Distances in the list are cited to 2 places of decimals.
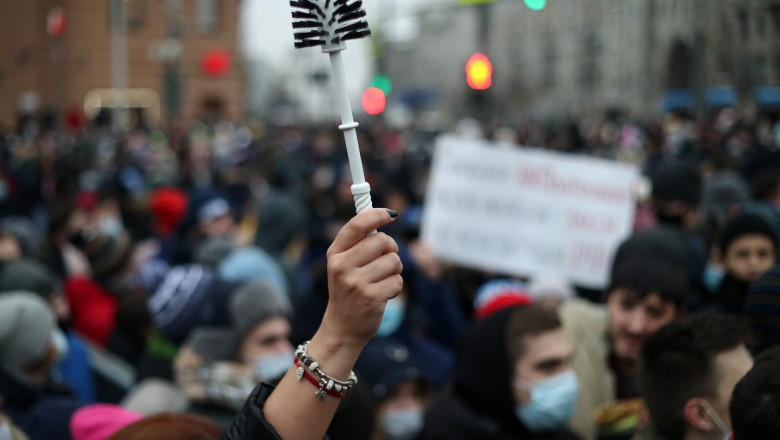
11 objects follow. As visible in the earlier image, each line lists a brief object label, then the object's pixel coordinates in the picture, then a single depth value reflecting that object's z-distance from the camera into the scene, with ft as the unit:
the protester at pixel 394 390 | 13.38
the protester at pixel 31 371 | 10.61
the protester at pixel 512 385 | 10.57
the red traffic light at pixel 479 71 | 43.75
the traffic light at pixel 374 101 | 83.15
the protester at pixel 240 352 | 12.12
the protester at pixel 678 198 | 18.12
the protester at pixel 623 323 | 12.32
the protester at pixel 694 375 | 8.30
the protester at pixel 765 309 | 8.82
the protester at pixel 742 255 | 14.43
